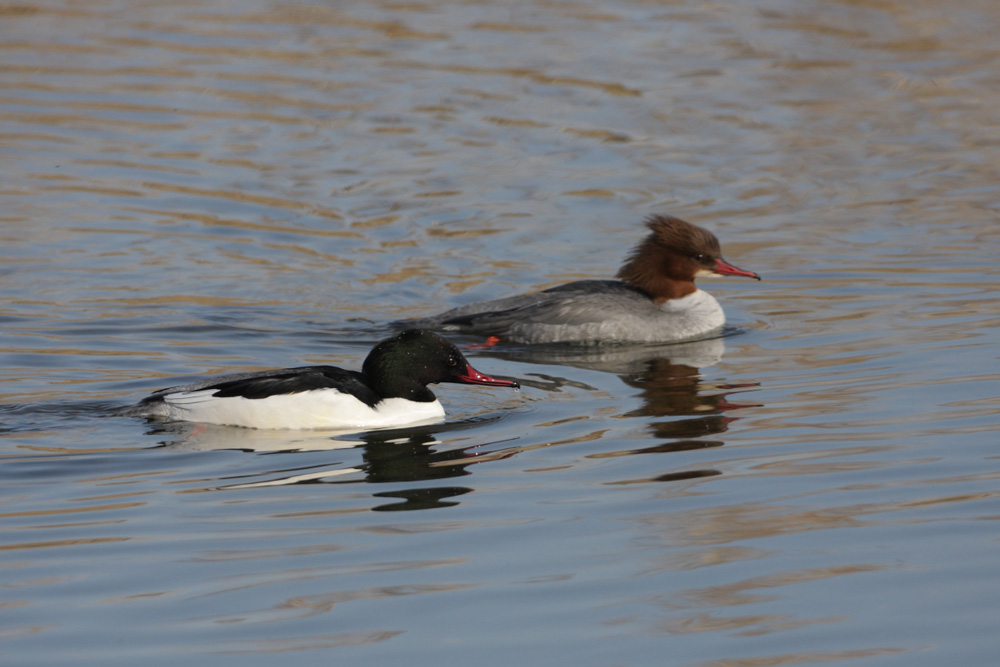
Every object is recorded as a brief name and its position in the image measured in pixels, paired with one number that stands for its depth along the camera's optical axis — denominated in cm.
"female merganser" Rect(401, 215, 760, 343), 2434
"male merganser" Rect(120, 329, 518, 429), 1778
